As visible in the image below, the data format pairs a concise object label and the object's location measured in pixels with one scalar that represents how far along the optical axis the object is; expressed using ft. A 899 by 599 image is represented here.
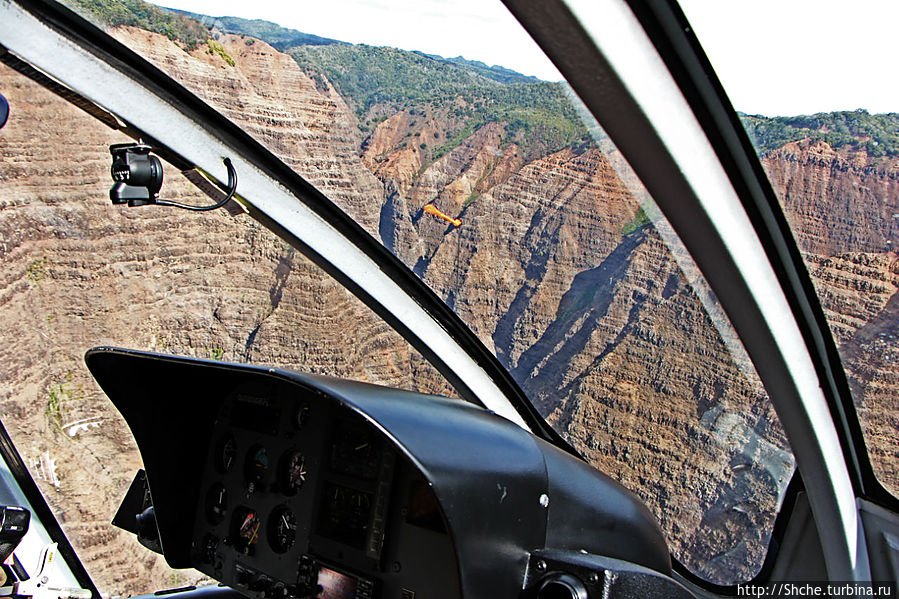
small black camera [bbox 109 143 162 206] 6.97
